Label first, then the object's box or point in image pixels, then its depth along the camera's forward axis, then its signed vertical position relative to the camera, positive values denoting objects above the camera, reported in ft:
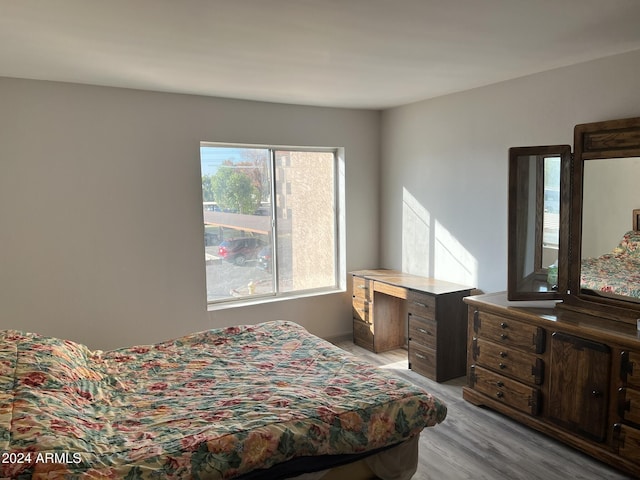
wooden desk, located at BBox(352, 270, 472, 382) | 12.69 -3.50
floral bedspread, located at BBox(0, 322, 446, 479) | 5.53 -3.05
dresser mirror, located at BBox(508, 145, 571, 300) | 10.39 -0.47
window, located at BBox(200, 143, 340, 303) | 14.33 -0.44
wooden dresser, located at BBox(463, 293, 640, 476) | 8.25 -3.50
